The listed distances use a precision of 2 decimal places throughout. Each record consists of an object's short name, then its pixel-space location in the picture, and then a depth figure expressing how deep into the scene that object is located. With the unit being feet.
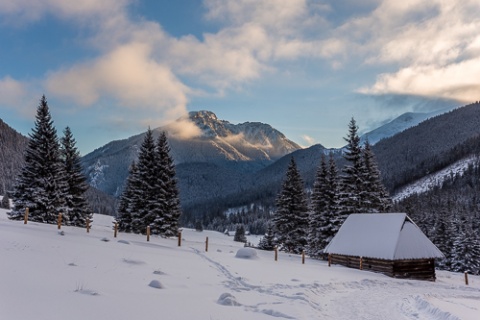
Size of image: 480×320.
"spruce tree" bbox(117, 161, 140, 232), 125.49
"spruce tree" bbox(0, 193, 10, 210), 252.21
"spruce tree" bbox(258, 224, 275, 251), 166.14
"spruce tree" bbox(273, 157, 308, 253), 134.62
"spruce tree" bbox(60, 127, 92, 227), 122.72
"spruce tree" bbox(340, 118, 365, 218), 122.72
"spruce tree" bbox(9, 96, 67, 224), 103.55
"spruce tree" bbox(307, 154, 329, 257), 125.49
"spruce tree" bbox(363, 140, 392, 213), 123.75
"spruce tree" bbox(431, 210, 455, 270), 176.45
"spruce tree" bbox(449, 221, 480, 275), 160.35
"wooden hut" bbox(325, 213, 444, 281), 90.38
